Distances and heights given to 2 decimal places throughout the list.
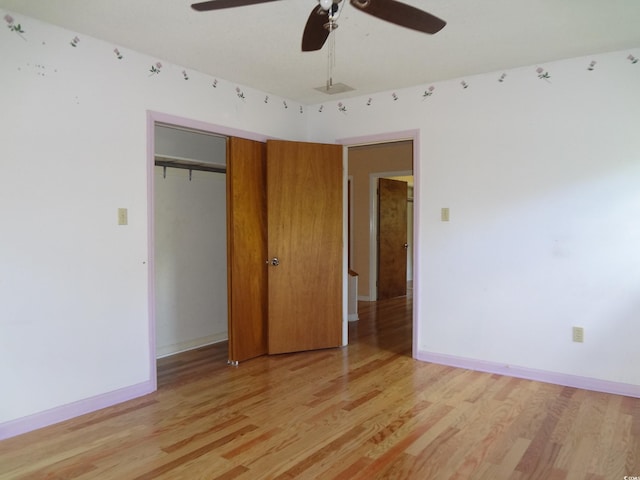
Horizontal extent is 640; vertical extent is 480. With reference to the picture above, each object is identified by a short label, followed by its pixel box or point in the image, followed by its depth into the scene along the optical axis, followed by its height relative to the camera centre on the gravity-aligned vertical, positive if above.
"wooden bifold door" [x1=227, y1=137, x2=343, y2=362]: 4.04 -0.17
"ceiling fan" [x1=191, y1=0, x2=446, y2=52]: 1.84 +0.90
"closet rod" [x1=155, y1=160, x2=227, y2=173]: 4.27 +0.61
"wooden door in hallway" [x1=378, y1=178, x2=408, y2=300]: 7.45 -0.19
